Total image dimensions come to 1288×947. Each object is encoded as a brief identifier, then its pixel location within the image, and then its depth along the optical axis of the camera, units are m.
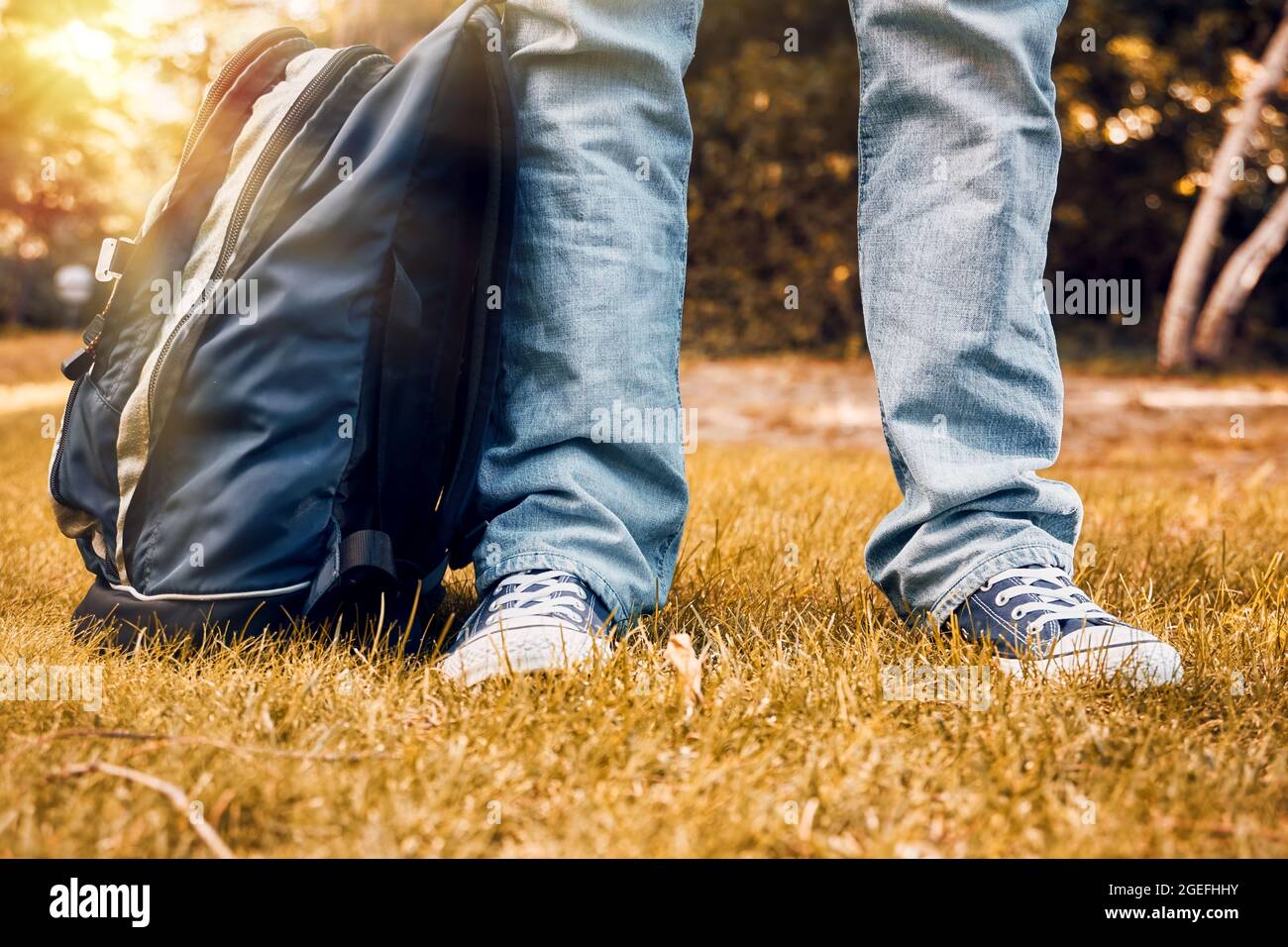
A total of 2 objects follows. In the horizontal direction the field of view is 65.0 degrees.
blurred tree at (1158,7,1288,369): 6.52
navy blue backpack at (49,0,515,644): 1.22
